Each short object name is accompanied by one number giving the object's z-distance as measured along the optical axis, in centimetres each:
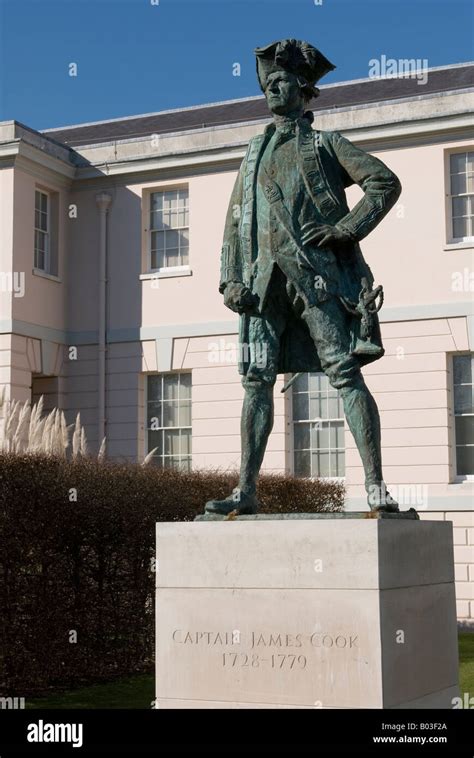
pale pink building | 2047
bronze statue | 739
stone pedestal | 651
